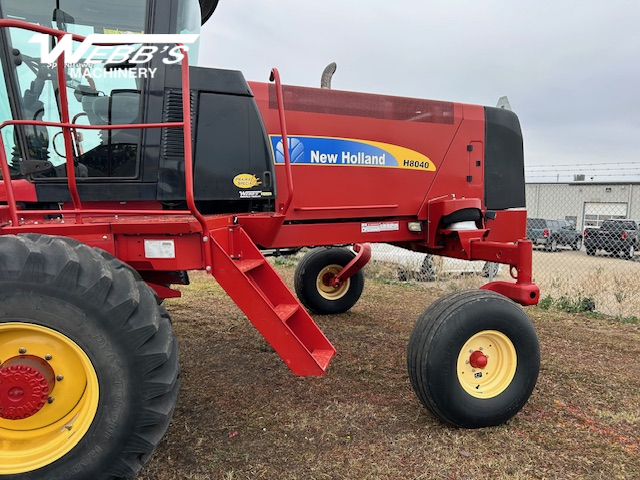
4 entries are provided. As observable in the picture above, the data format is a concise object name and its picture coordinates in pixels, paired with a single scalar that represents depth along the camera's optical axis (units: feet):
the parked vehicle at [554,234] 66.23
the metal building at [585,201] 91.25
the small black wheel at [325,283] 19.15
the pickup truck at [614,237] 50.08
